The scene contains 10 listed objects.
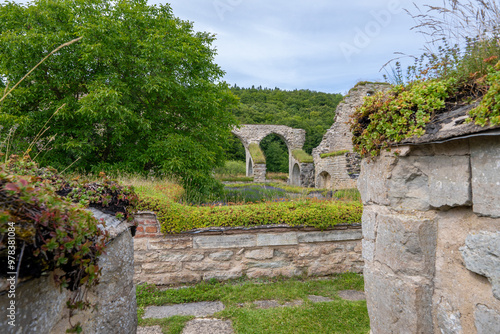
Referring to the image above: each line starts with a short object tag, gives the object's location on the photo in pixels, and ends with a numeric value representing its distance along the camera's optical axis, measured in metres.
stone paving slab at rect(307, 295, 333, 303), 3.60
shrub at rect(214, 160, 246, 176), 24.57
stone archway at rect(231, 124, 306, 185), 24.39
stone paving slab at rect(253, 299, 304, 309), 3.48
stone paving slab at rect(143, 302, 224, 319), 3.30
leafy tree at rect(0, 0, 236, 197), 6.25
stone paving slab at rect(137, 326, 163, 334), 2.89
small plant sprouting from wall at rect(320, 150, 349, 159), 14.49
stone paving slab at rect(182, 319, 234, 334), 2.90
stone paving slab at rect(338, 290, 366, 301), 3.73
